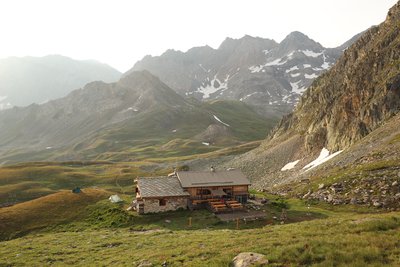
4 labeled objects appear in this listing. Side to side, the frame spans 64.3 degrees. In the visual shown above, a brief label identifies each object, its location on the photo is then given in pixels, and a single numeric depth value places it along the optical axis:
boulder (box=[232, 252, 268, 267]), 18.36
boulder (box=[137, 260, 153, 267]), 23.05
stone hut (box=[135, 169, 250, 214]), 49.09
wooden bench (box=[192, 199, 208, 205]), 51.22
